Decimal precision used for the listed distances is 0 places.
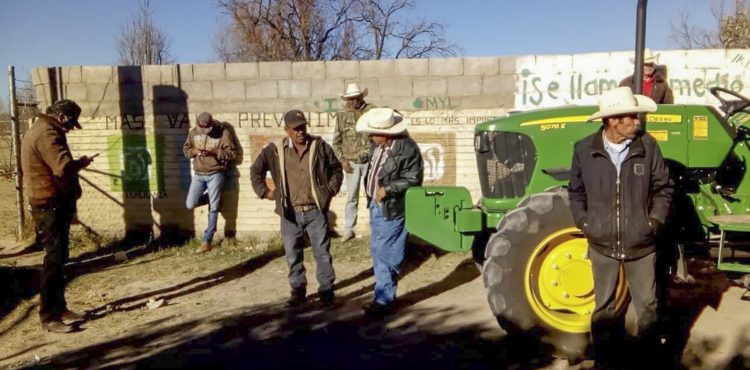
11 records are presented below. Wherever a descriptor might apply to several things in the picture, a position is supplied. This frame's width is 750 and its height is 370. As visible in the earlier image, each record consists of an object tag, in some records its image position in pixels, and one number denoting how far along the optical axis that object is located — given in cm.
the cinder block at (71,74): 891
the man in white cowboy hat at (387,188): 546
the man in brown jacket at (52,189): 530
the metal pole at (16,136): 861
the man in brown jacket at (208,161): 842
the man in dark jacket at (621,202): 370
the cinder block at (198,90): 884
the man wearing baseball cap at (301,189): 575
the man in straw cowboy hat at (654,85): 688
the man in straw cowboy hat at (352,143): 768
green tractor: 445
